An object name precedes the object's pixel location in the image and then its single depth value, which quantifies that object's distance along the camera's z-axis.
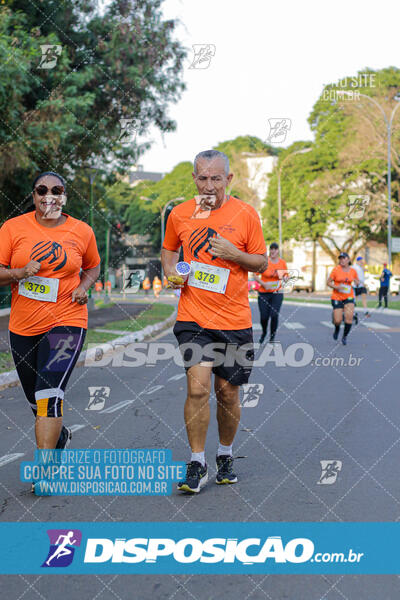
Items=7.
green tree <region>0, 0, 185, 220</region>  18.25
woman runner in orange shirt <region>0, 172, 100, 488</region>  4.89
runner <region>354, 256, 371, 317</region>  23.92
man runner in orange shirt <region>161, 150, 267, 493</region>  4.88
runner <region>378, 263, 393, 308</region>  27.44
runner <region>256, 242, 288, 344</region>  14.33
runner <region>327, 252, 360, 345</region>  15.15
